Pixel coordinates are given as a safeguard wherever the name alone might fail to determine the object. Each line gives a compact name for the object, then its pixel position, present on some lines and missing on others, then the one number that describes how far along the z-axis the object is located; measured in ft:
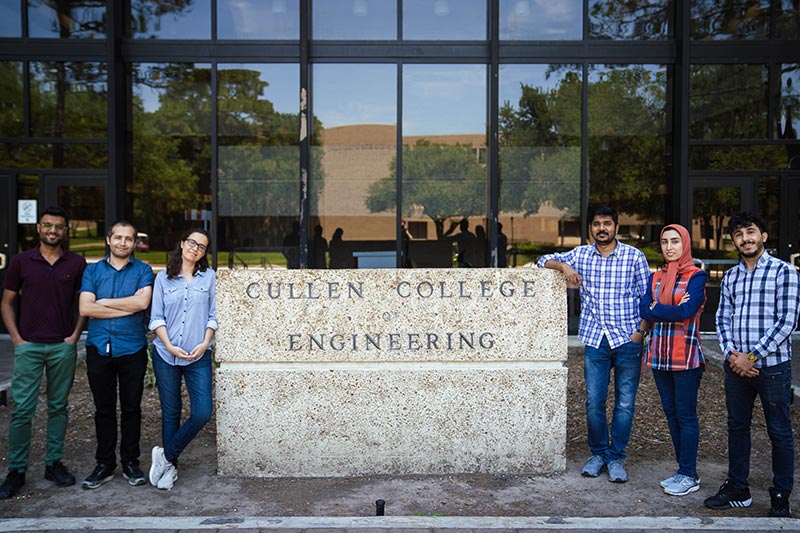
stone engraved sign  17.03
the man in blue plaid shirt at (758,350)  14.46
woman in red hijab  15.74
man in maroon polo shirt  16.17
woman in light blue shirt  16.17
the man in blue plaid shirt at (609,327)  16.72
